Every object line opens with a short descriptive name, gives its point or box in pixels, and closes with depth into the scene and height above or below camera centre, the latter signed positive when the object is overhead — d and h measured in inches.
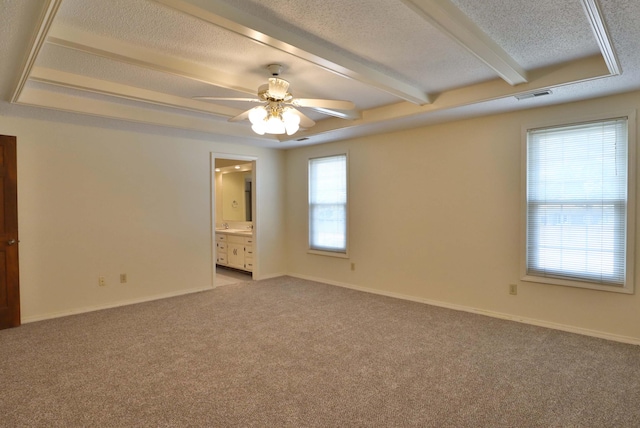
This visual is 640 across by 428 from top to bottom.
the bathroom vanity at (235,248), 255.1 -29.7
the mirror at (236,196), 312.5 +11.4
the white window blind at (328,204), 223.1 +2.6
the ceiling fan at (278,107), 112.7 +33.8
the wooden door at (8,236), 148.7 -10.7
